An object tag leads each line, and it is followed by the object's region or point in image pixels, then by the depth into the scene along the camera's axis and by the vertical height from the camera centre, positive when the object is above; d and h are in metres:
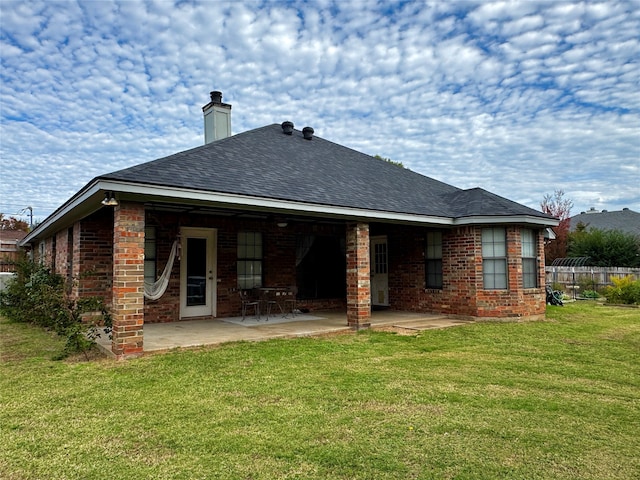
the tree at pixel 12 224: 35.38 +3.56
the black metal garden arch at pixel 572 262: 22.98 -0.07
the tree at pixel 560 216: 26.80 +3.03
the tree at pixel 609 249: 23.41 +0.66
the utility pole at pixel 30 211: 27.17 +3.59
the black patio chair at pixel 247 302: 9.94 -0.90
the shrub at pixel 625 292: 14.75 -1.11
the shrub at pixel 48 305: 6.44 -0.76
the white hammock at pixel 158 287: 8.23 -0.42
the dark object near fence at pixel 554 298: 14.36 -1.24
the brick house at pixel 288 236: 6.41 +0.67
